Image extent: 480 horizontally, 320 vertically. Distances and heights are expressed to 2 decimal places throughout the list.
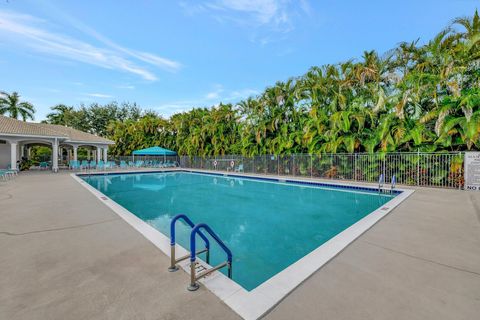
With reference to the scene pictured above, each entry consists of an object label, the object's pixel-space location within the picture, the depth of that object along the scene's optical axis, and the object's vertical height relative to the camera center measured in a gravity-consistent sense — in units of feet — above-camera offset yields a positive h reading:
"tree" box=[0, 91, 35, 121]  93.90 +20.77
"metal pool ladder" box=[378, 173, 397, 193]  30.89 -4.58
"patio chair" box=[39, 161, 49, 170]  72.38 -3.43
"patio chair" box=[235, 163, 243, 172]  62.85 -3.42
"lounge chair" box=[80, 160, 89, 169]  68.19 -2.86
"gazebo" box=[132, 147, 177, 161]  76.28 +1.65
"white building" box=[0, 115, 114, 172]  54.85 +4.87
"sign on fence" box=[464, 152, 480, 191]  29.45 -1.95
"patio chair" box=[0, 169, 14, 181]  41.70 -3.98
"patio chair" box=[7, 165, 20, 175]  45.14 -3.35
